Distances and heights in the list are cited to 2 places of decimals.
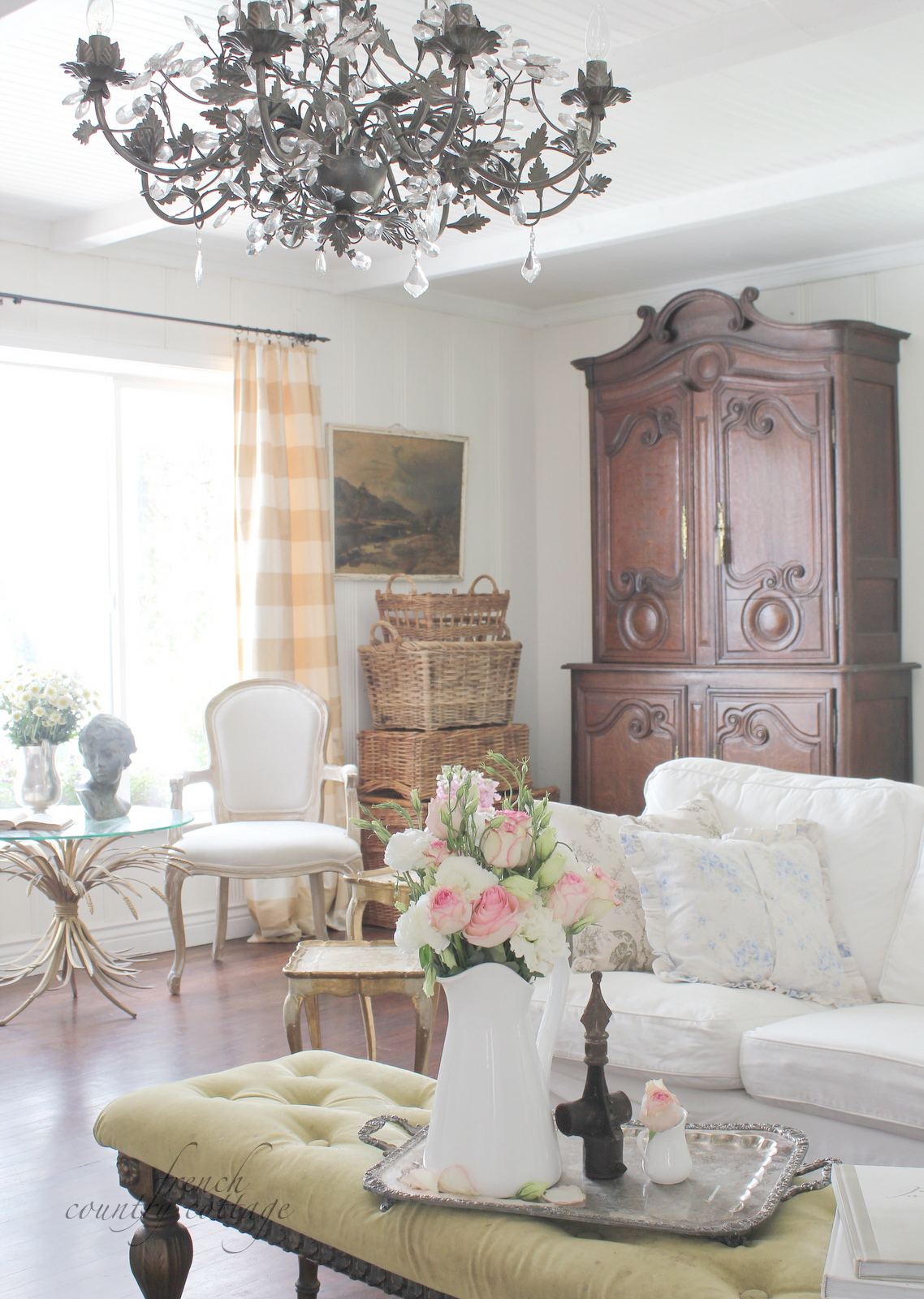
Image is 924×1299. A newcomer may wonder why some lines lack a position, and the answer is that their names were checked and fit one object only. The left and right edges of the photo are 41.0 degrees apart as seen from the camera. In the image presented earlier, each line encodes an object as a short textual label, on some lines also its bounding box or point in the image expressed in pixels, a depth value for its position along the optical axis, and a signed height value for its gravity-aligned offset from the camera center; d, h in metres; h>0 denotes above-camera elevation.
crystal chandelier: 1.71 +0.82
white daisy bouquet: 3.97 -0.11
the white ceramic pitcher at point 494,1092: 1.63 -0.56
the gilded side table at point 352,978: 2.93 -0.74
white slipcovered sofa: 2.29 -0.72
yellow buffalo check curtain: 4.97 +0.50
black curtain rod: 4.45 +1.38
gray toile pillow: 2.77 -0.46
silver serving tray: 1.59 -0.71
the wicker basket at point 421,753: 4.94 -0.35
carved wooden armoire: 4.55 +0.44
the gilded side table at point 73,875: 3.94 -0.66
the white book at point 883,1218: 1.29 -0.61
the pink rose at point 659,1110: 1.67 -0.60
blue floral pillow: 2.65 -0.55
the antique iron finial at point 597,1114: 1.66 -0.61
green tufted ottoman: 1.52 -0.75
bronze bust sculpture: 3.95 -0.30
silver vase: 4.00 -0.35
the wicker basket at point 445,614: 4.98 +0.22
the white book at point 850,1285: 1.28 -0.65
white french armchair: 4.47 -0.38
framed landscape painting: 5.33 +0.74
